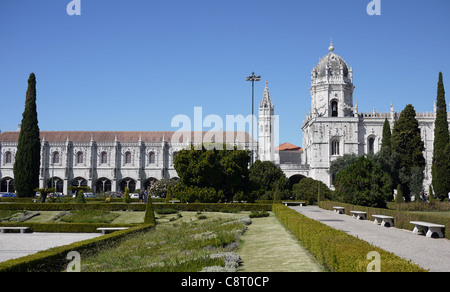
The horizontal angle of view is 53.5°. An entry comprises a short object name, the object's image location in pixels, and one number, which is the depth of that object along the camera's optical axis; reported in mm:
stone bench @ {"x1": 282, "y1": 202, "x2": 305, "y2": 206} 40319
